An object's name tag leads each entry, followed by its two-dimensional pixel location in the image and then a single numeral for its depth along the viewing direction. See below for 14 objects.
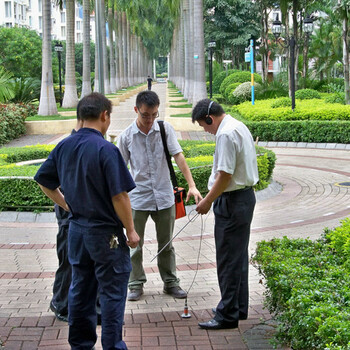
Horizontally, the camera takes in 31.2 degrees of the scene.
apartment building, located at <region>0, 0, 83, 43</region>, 86.75
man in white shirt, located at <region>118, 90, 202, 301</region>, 5.57
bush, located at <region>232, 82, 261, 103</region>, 29.17
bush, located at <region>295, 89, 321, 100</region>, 25.58
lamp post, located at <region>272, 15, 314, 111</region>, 20.31
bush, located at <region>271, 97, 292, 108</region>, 22.30
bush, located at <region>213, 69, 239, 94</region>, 41.91
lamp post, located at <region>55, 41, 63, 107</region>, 32.97
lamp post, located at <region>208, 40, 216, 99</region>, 31.12
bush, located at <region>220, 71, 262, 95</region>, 34.41
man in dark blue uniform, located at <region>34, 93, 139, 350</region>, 3.89
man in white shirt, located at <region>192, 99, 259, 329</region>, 4.56
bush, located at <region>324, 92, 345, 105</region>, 23.56
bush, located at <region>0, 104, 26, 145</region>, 20.39
